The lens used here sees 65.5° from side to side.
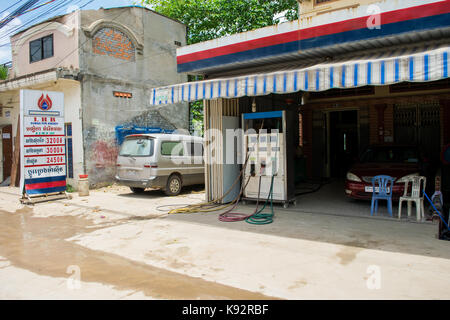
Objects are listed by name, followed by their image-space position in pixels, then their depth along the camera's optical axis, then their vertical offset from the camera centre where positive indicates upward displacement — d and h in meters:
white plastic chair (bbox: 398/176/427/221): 6.77 -0.96
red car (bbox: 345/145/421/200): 7.83 -0.45
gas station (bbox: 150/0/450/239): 6.13 +1.34
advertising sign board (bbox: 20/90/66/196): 9.94 +0.34
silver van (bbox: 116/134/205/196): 10.40 -0.31
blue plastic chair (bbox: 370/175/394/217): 7.31 -0.86
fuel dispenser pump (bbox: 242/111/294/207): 8.35 -0.30
